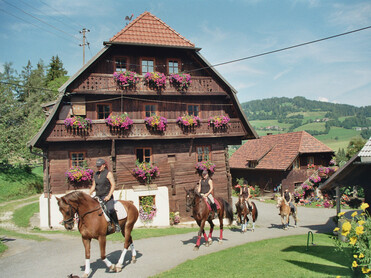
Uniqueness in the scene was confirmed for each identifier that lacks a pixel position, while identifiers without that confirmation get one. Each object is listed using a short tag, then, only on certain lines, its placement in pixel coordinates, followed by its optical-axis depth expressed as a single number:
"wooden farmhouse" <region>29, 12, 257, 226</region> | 20.17
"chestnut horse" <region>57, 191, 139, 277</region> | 8.91
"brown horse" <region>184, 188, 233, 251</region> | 12.73
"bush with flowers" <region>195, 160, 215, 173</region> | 22.86
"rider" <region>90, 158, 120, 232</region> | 10.02
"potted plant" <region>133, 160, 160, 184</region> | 21.25
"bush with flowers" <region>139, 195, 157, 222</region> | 21.14
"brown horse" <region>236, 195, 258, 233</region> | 17.89
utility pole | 36.81
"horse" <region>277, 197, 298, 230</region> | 19.91
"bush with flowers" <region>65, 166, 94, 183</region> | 19.66
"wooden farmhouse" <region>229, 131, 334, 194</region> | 35.09
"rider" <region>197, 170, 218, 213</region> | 13.69
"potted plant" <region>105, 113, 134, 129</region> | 20.22
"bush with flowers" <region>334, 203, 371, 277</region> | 6.49
